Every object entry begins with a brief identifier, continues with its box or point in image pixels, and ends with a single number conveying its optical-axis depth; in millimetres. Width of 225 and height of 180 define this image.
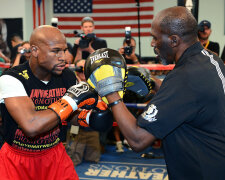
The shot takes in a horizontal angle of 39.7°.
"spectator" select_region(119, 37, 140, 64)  3910
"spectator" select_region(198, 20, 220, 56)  4129
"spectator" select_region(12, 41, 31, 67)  3887
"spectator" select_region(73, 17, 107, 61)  3828
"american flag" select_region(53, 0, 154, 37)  7510
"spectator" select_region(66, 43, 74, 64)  4218
